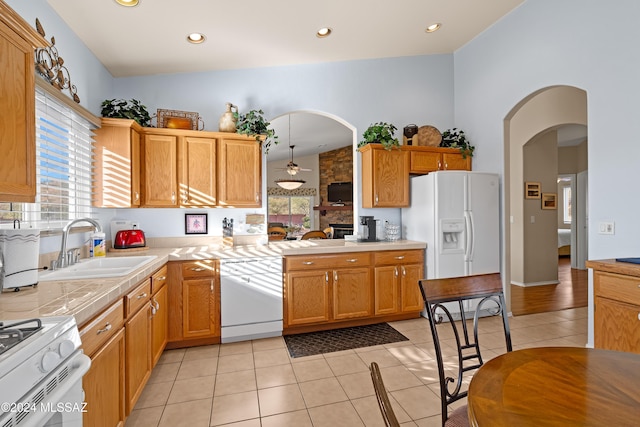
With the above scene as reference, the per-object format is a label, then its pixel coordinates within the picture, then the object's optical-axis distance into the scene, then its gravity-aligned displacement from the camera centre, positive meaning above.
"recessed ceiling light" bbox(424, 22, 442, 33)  3.62 +2.14
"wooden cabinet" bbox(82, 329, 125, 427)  1.36 -0.82
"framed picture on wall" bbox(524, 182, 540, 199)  5.44 +0.36
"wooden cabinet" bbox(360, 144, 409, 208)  3.89 +0.44
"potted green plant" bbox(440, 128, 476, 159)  4.16 +0.93
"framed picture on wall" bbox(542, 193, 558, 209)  5.53 +0.19
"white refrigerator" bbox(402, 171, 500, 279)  3.65 -0.13
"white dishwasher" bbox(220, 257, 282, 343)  3.08 -0.83
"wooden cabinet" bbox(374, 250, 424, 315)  3.58 -0.78
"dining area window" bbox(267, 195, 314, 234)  10.26 +0.07
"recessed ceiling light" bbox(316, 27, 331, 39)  3.27 +1.89
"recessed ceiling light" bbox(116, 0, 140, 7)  2.37 +1.60
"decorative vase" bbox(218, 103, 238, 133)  3.51 +1.02
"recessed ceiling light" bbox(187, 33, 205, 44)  2.96 +1.67
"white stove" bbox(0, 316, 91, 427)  0.86 -0.48
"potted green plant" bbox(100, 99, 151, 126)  3.07 +1.01
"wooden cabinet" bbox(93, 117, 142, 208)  2.96 +0.47
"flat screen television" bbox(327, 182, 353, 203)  8.74 +0.58
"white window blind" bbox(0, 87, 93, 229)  2.14 +0.37
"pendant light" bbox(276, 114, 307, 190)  8.14 +0.78
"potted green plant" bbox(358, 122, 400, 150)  3.83 +0.94
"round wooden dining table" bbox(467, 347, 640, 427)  0.80 -0.52
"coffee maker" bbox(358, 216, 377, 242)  3.92 -0.22
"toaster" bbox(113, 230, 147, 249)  3.20 -0.25
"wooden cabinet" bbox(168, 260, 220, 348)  2.95 -0.83
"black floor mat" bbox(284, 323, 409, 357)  3.02 -1.29
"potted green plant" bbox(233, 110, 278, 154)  3.45 +0.96
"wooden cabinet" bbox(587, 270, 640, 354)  2.06 -0.69
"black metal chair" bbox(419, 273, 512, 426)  1.39 -0.40
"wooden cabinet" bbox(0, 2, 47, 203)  1.29 +0.47
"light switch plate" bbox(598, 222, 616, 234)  2.68 -0.15
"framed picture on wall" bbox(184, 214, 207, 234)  3.61 -0.11
